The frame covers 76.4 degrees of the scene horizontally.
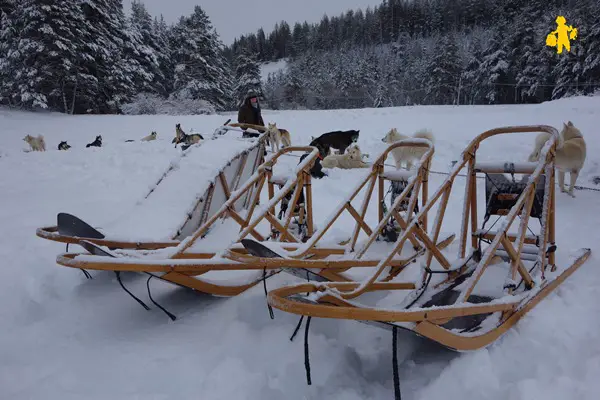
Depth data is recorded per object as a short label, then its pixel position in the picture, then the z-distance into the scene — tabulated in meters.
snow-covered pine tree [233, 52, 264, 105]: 39.50
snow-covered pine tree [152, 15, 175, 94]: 40.59
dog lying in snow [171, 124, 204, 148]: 12.71
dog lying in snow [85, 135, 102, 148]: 14.32
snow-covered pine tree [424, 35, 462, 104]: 37.69
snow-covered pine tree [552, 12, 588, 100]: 26.55
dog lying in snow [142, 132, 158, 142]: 15.85
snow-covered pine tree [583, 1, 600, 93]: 25.19
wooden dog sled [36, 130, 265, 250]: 3.00
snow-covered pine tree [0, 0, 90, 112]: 23.38
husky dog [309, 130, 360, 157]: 10.31
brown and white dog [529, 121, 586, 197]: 5.50
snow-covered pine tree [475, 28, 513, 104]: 33.62
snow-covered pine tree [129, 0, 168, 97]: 33.31
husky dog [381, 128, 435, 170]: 7.96
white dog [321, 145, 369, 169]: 9.12
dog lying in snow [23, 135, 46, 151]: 13.74
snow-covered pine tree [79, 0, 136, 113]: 26.61
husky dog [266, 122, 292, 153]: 11.91
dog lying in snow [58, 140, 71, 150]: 14.06
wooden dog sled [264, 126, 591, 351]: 1.76
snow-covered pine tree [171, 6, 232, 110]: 35.06
